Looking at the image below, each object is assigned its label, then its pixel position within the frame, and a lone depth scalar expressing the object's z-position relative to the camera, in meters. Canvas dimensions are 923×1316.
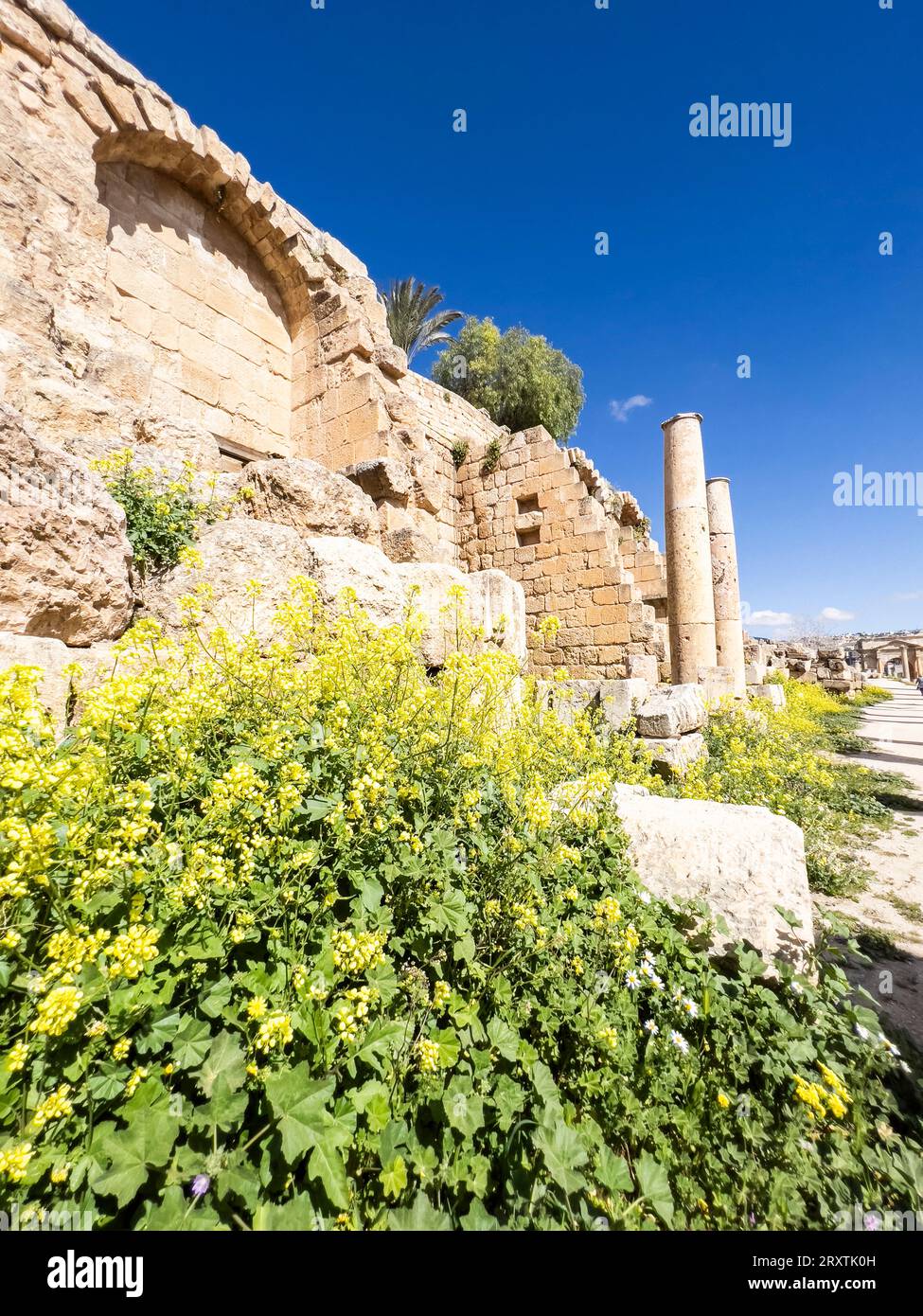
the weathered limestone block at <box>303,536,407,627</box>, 3.43
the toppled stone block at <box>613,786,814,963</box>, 2.29
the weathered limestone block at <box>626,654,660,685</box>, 8.02
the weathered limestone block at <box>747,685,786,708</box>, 11.10
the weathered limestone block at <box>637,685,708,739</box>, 5.57
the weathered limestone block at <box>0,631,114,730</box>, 2.00
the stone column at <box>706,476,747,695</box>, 10.95
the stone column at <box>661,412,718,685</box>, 8.77
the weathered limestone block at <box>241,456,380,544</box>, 3.93
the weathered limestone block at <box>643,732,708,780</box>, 5.11
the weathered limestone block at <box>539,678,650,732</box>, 5.82
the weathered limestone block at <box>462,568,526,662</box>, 4.53
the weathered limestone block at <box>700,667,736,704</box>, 8.67
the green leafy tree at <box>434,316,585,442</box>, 18.05
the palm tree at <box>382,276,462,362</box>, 18.09
